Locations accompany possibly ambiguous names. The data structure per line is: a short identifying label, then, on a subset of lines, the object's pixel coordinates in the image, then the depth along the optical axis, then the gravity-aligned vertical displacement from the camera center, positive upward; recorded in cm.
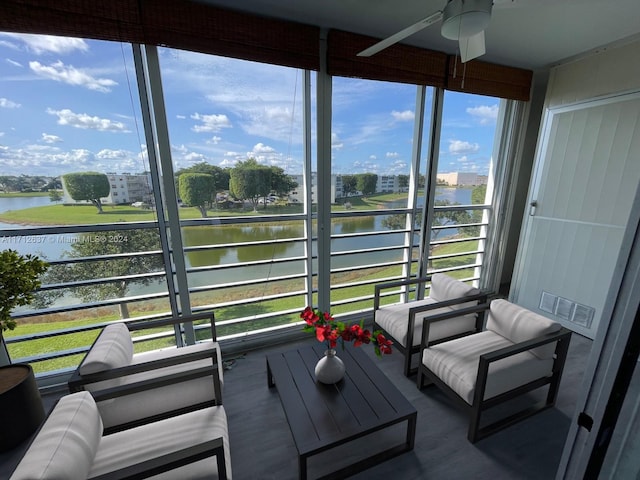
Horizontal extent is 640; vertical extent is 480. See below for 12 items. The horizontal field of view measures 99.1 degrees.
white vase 174 -122
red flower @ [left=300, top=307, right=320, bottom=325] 170 -87
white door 255 -33
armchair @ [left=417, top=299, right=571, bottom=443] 170 -127
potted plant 166 -127
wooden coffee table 143 -132
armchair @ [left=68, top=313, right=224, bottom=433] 146 -115
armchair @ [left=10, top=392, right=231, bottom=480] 96 -113
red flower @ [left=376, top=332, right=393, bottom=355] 160 -98
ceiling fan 130 +76
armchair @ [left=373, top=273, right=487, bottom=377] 228 -127
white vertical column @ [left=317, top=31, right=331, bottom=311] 245 -7
